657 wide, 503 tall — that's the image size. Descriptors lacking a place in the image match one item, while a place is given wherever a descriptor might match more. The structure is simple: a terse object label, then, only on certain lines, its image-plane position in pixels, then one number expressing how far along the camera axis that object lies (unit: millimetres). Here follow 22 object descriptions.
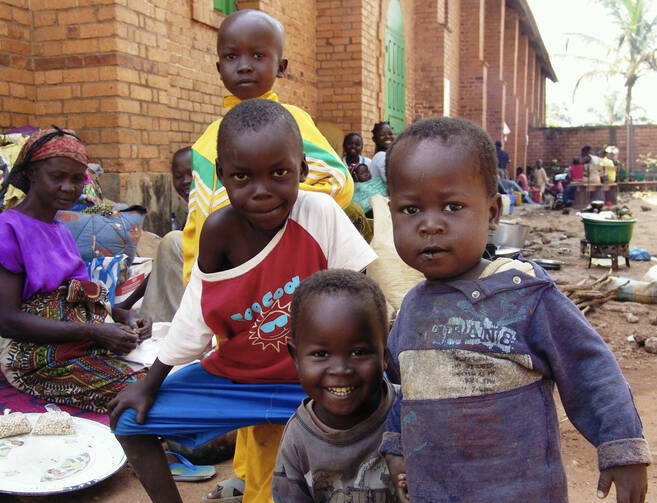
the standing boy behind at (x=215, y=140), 2285
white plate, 2361
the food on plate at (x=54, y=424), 2631
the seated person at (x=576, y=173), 17734
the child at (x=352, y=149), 7199
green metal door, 11625
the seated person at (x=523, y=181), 21391
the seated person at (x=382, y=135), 7355
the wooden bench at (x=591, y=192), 16891
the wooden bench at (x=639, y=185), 22875
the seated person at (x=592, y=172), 16797
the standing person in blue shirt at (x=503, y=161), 19234
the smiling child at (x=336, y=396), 1639
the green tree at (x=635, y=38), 31672
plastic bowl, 7941
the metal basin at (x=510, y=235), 8117
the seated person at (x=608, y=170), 17266
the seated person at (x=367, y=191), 5758
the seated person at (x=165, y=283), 3992
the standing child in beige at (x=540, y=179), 23195
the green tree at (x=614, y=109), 54844
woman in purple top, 2824
